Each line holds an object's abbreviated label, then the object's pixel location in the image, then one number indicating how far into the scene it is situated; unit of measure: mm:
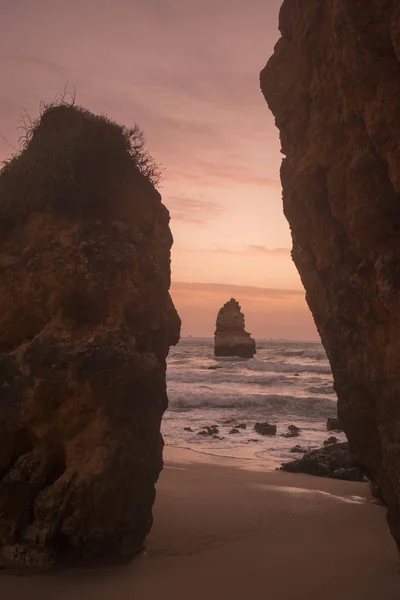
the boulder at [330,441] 14539
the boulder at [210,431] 16219
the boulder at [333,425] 17344
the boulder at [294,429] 16752
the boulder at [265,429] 16270
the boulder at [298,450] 13703
